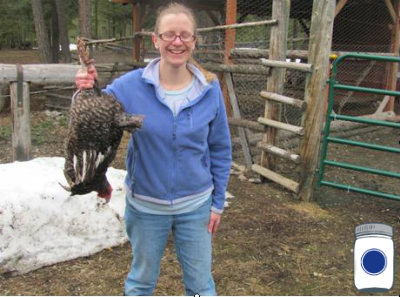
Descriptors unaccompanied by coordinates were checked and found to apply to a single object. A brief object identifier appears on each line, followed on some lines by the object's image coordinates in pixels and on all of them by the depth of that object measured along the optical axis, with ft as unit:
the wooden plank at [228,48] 20.51
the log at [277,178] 16.44
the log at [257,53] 18.22
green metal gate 14.74
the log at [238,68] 17.31
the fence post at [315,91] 15.02
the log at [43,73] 11.52
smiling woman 6.70
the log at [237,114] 18.80
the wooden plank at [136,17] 32.27
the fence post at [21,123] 11.81
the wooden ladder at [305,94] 15.12
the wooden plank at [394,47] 29.99
